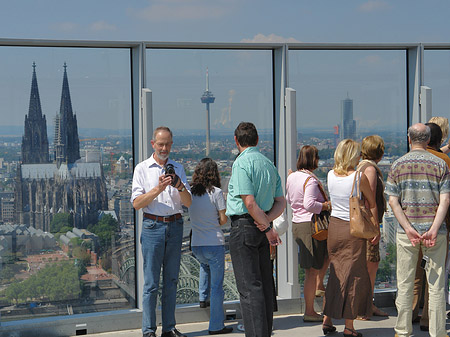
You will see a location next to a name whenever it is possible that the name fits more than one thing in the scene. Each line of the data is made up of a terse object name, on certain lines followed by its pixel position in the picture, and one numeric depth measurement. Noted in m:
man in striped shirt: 5.57
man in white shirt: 5.88
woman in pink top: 6.57
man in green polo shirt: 5.29
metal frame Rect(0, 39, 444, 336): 6.33
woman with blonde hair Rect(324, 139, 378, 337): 5.91
